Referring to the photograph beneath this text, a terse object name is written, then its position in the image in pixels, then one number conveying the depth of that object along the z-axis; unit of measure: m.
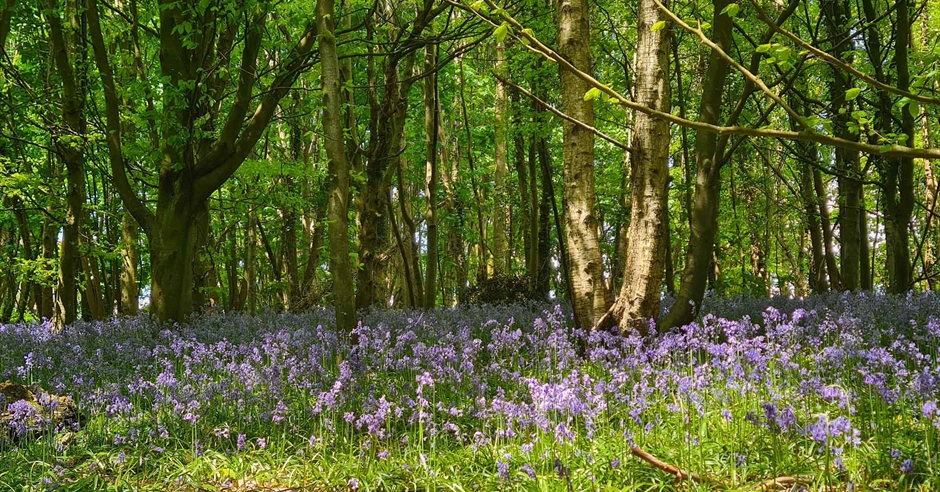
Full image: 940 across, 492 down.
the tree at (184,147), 9.27
